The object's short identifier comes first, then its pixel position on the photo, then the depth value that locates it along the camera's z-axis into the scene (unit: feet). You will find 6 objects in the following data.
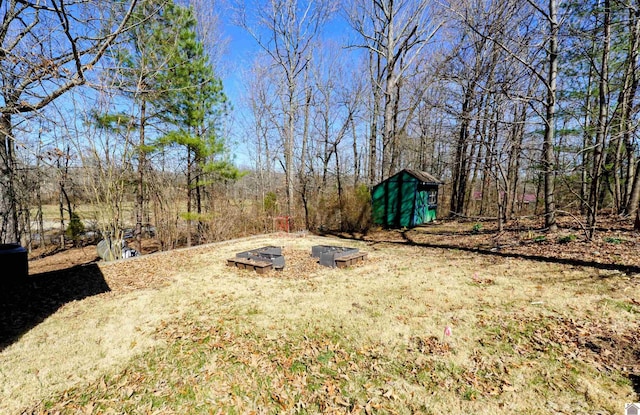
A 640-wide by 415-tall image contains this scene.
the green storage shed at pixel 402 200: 40.01
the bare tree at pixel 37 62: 11.65
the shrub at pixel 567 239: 22.18
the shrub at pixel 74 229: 40.09
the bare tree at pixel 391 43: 42.16
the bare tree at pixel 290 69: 45.68
